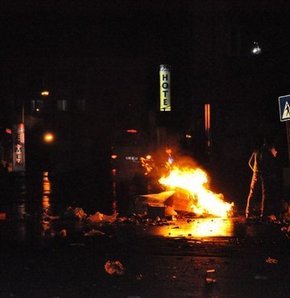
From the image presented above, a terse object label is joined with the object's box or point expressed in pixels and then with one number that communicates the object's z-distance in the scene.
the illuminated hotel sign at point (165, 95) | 40.79
